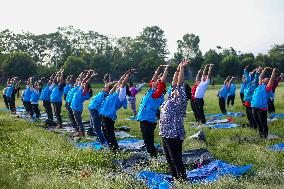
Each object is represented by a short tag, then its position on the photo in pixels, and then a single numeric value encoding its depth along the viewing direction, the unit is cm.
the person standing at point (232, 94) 2447
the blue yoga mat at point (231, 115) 2016
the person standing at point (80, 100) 1452
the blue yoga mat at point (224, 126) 1607
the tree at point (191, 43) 11024
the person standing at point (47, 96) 1977
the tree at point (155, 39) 12294
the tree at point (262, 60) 7756
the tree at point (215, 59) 7712
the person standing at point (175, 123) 784
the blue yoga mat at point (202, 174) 771
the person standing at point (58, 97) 1785
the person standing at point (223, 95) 2119
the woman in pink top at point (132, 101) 2192
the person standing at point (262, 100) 1284
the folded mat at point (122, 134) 1460
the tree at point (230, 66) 7462
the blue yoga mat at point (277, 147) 1092
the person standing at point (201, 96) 1675
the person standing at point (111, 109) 1137
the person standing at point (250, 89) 1445
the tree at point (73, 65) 6881
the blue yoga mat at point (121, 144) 1206
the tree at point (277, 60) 7940
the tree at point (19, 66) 6266
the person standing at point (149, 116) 1034
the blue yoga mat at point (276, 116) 1905
